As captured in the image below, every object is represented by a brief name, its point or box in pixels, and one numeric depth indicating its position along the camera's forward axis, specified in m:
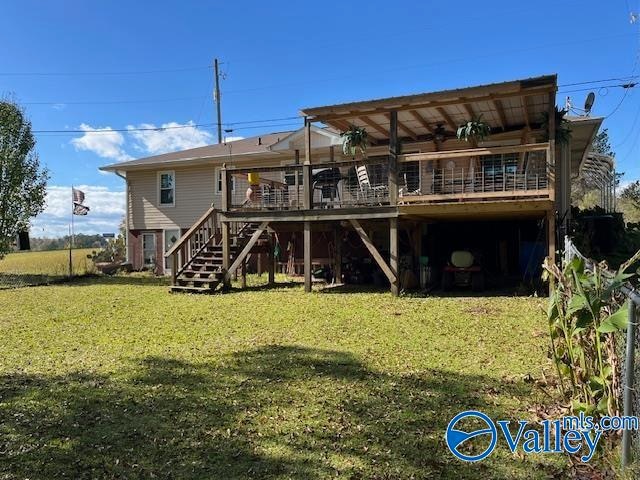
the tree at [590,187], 23.65
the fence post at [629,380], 2.36
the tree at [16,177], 14.86
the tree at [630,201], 26.03
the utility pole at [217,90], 27.92
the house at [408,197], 8.73
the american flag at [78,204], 16.14
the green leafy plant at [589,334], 2.83
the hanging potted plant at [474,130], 9.02
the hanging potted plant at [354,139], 10.09
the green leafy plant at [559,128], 9.04
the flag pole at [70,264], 15.16
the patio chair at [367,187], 10.13
